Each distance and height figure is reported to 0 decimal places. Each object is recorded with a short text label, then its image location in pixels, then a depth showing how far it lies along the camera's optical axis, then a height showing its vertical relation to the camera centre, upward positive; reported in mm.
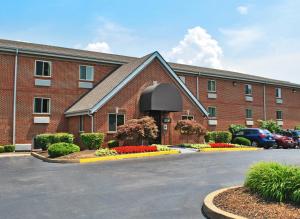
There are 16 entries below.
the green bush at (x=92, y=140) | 16753 -1058
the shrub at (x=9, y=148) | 18194 -1728
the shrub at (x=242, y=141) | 21065 -1394
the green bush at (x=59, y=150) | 14226 -1456
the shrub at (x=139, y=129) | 16879 -340
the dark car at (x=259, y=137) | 21019 -1079
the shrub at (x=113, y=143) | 17656 -1355
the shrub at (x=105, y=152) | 14226 -1592
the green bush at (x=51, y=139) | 17794 -1056
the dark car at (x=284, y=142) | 21762 -1511
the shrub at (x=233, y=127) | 25904 -299
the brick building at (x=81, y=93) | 18594 +2348
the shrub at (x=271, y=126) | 27926 -202
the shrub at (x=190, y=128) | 19040 -296
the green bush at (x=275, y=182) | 5280 -1248
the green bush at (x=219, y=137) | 21556 -1088
